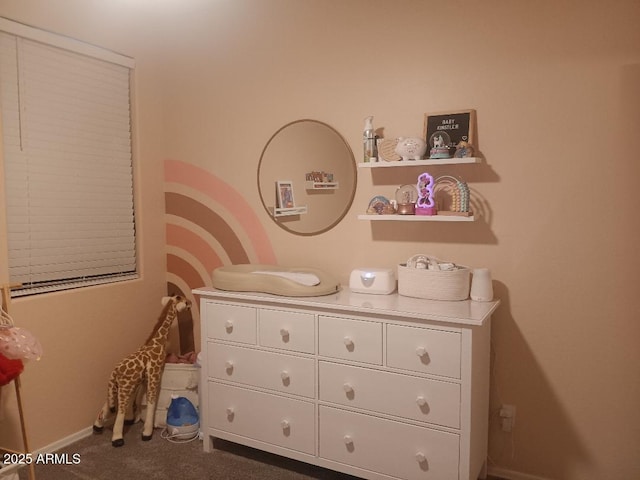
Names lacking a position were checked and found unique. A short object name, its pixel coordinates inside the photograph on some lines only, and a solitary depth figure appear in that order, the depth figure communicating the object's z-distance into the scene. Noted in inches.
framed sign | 94.7
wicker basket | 91.3
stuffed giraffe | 112.0
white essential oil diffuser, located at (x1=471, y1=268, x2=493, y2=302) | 92.1
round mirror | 109.3
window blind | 101.5
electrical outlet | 96.2
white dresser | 82.2
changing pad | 97.3
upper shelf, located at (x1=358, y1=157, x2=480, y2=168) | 90.7
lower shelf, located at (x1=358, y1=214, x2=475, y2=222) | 91.8
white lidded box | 97.6
